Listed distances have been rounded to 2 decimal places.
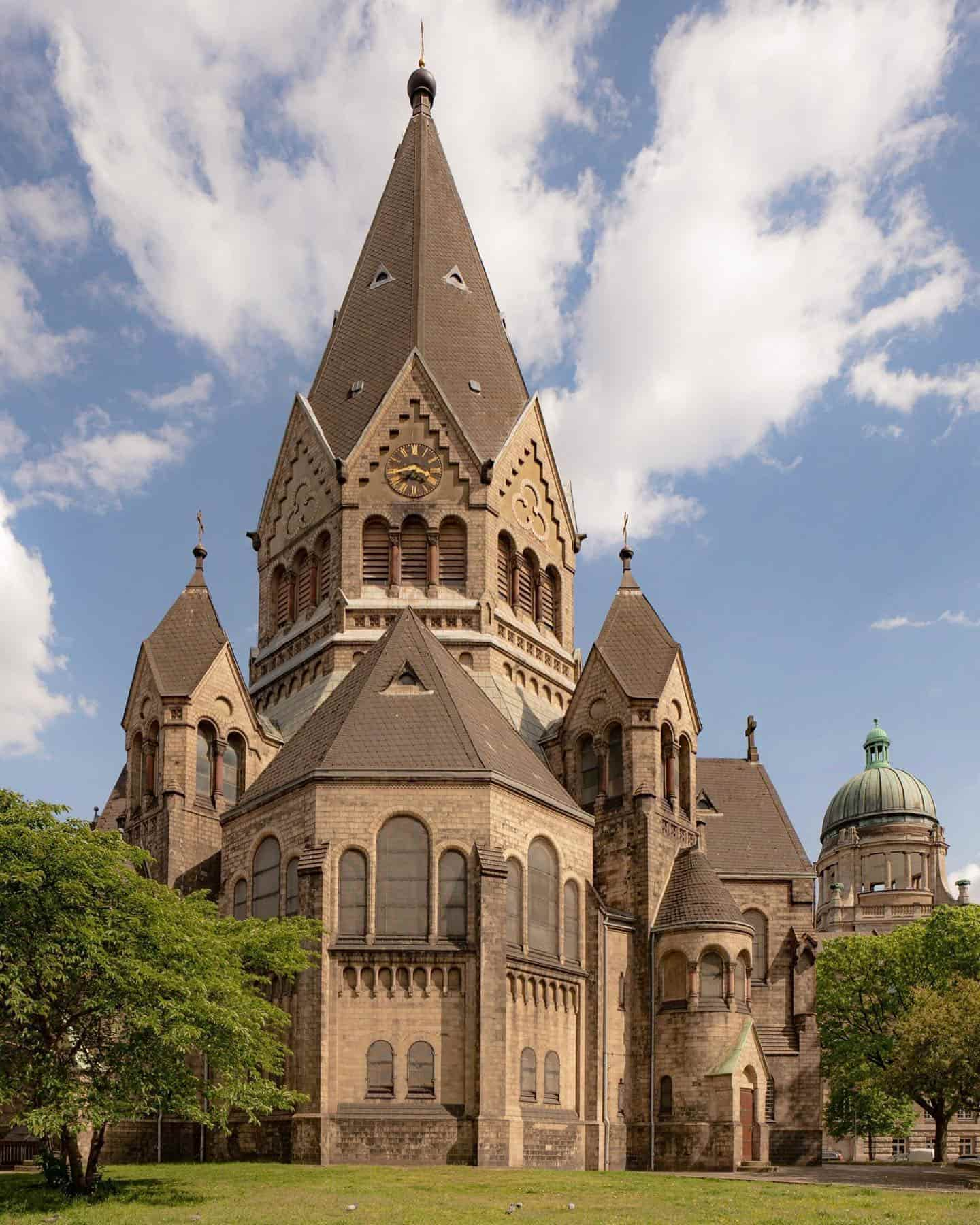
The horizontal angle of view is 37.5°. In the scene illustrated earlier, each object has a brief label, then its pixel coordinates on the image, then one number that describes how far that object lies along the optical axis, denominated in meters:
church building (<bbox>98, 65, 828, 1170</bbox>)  38.19
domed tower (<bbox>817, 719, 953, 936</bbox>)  114.81
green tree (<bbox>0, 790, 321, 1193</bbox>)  27.83
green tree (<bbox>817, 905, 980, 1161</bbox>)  66.38
